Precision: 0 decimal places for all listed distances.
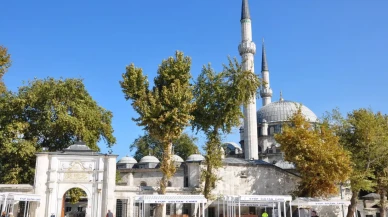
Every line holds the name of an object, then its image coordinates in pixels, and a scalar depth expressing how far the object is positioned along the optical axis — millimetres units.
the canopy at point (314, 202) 22672
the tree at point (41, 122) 25344
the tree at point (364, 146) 26734
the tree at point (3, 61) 20141
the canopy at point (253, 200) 20797
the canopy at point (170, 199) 19312
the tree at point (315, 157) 24344
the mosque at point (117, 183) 21391
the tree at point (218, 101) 24547
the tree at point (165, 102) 21781
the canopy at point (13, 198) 17781
